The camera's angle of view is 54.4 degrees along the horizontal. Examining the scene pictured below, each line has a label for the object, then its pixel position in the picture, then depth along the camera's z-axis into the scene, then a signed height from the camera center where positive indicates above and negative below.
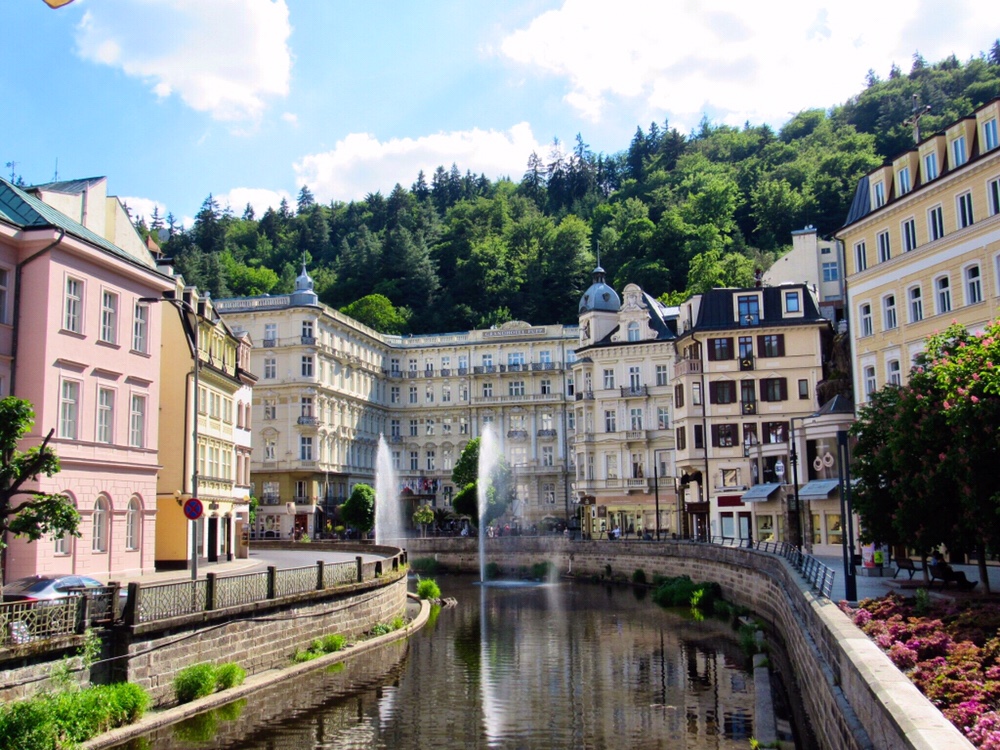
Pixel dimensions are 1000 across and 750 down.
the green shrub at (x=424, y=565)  73.06 -4.45
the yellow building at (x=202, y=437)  39.62 +3.22
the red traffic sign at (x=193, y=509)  24.66 +0.03
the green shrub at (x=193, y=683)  21.55 -3.82
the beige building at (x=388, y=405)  83.31 +9.67
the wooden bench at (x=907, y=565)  30.42 -2.33
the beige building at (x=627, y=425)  70.69 +5.63
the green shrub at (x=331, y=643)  29.28 -4.08
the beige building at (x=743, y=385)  57.22 +6.73
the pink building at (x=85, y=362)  27.41 +4.50
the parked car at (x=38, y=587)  21.19 -1.66
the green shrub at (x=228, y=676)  22.81 -3.90
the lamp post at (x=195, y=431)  25.09 +2.35
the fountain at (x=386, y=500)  83.34 +0.52
